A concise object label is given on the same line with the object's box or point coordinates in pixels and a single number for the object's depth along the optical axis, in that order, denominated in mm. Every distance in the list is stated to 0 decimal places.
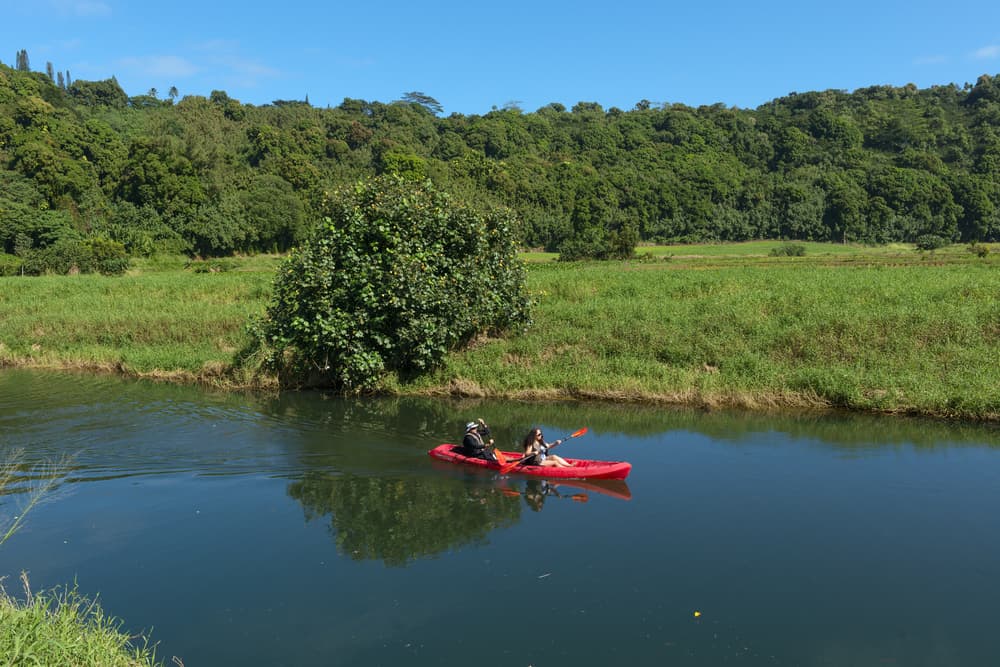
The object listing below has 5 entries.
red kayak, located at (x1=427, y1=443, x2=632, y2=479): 14114
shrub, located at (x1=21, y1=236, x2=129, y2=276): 49656
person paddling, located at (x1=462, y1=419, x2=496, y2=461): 14953
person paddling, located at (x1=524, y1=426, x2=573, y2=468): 14648
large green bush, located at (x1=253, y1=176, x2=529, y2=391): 21203
